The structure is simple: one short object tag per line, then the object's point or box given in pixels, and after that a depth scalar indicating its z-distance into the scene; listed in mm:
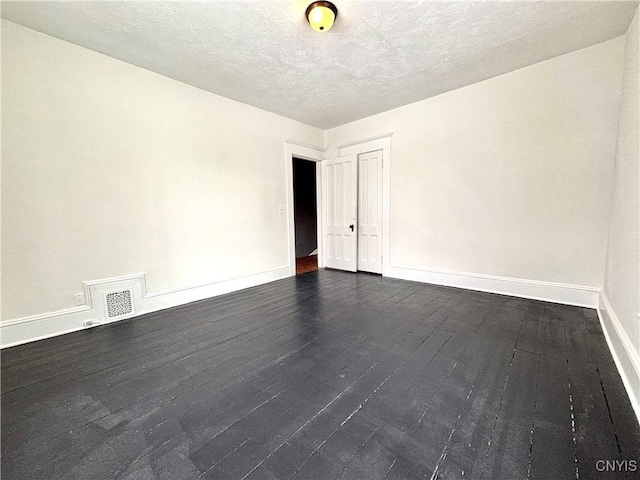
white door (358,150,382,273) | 4500
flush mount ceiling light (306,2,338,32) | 1945
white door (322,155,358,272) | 4773
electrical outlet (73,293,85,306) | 2510
